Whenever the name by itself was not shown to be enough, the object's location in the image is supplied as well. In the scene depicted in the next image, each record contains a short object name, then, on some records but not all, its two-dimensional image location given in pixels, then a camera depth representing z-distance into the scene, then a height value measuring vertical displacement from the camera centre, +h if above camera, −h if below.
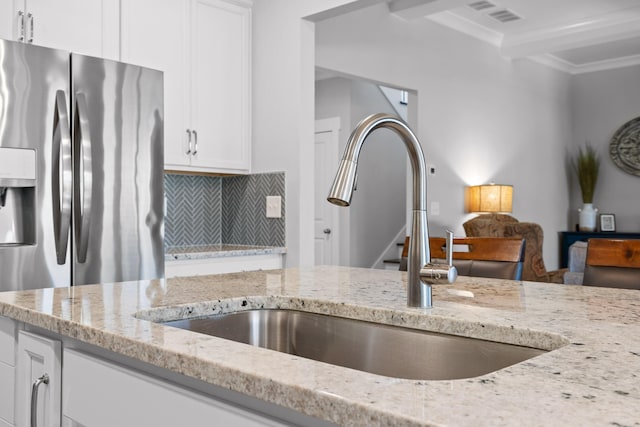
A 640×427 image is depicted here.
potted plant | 7.25 +0.36
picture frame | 7.26 -0.15
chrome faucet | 1.12 -0.05
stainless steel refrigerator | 2.38 +0.17
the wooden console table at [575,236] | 7.03 -0.31
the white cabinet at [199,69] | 3.09 +0.78
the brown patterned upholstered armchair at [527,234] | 4.60 -0.20
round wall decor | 7.18 +0.77
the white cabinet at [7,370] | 1.25 -0.34
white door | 5.93 +0.19
